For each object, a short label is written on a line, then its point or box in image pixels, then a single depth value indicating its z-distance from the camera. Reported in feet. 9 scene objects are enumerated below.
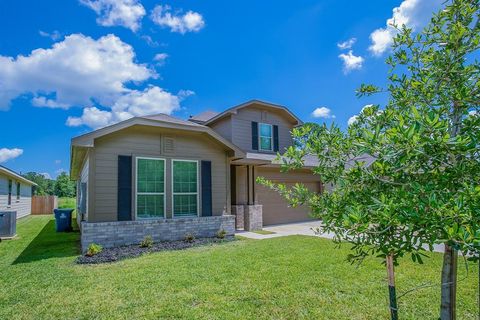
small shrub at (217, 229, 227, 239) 32.28
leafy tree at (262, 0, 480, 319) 5.08
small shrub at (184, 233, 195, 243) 30.17
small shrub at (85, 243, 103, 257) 24.31
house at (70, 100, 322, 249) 27.40
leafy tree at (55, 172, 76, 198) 186.19
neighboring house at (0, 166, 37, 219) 51.37
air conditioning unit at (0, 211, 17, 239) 35.06
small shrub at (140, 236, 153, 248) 27.50
